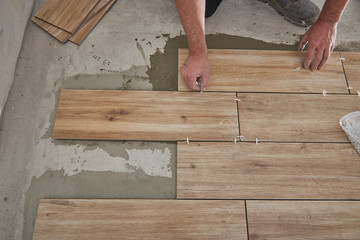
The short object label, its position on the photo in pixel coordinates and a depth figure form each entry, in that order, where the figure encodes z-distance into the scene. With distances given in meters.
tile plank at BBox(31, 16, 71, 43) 1.85
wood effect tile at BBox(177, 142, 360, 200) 1.42
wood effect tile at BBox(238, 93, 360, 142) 1.55
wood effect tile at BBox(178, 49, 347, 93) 1.68
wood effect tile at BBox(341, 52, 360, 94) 1.71
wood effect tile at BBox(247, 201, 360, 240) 1.34
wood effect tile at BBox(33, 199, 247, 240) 1.32
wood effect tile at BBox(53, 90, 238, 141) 1.54
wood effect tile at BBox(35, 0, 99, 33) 1.88
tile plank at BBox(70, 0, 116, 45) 1.85
